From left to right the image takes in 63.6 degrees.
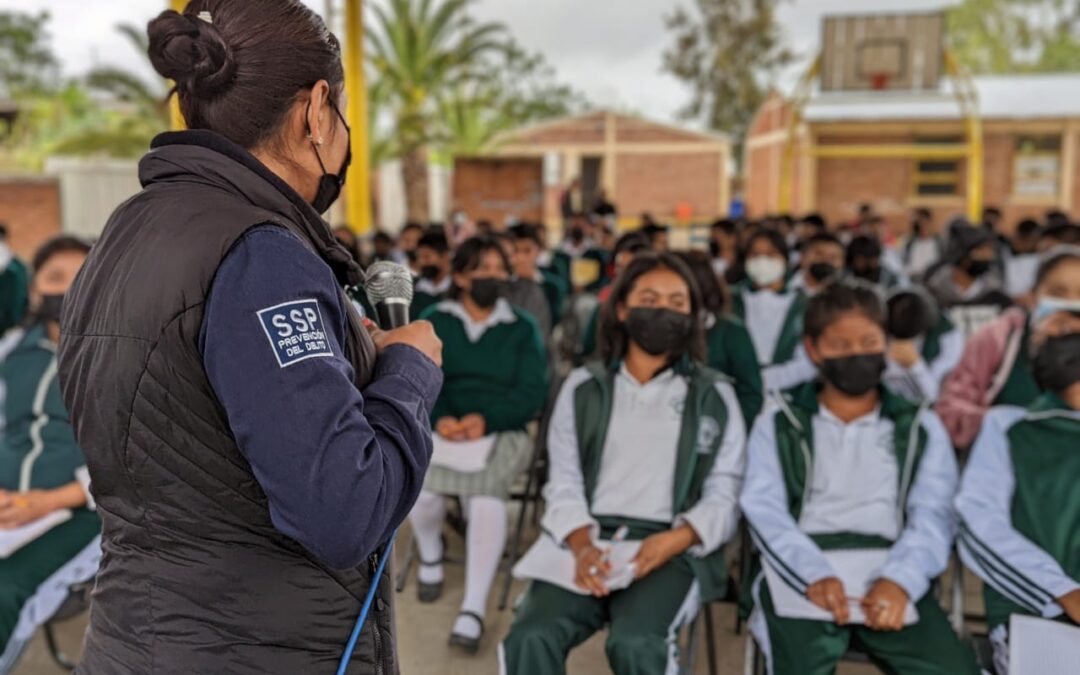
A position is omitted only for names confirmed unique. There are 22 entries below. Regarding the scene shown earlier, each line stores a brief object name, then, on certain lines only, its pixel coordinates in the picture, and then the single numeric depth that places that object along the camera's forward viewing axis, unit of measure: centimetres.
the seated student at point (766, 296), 497
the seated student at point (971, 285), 498
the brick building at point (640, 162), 2581
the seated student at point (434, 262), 596
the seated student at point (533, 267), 628
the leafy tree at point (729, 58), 3353
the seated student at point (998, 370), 347
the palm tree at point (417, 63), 1473
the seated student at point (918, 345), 395
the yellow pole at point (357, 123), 762
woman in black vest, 106
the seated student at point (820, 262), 525
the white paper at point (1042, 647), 220
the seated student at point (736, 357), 386
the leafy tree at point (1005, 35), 3950
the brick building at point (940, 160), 1755
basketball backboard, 1441
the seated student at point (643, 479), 246
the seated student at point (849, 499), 239
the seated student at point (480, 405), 349
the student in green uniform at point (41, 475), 261
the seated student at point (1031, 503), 233
